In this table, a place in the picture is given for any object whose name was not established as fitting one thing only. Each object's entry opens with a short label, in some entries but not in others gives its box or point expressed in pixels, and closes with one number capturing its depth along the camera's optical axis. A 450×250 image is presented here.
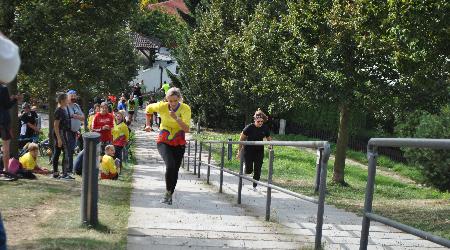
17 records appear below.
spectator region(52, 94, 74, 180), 10.44
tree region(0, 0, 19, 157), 11.98
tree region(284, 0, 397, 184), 13.62
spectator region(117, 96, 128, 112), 26.12
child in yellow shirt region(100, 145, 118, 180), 11.22
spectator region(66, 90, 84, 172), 10.77
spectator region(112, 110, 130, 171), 14.07
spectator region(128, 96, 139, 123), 31.47
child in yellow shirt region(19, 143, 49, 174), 10.96
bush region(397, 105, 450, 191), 16.03
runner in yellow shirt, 7.93
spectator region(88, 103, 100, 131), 14.48
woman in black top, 11.54
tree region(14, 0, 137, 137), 12.21
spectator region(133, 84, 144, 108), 35.90
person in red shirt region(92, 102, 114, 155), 13.33
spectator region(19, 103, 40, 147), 16.03
